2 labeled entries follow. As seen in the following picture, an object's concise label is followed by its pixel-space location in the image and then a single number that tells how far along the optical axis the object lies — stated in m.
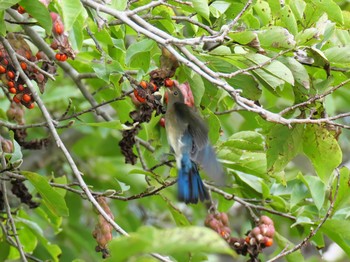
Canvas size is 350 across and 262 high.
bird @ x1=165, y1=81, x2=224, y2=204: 5.73
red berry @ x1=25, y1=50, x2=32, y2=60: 5.85
